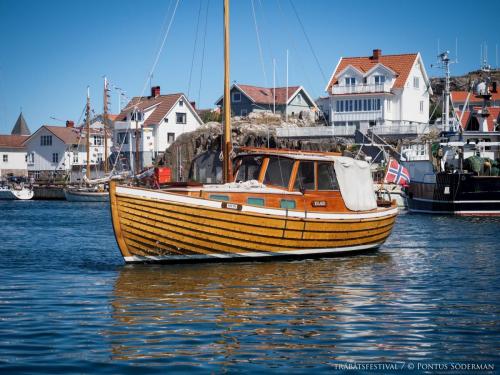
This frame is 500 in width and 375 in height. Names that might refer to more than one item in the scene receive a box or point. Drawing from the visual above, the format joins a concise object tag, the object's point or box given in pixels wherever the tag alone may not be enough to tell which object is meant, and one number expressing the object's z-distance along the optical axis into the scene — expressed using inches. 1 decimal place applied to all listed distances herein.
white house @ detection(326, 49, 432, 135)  3358.8
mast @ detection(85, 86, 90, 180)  3447.8
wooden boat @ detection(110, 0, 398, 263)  767.1
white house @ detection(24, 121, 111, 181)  4114.2
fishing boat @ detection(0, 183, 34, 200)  3412.9
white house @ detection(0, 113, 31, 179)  4471.0
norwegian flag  2188.7
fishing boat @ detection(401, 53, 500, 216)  1743.4
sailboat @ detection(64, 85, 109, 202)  3142.2
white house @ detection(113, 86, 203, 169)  3686.0
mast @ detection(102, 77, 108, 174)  3280.3
